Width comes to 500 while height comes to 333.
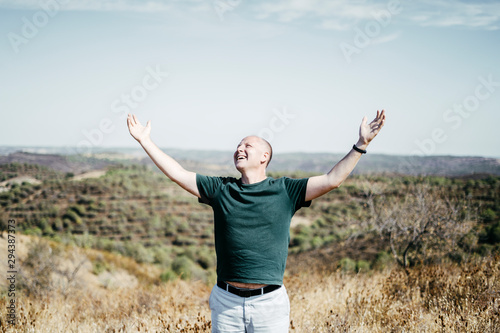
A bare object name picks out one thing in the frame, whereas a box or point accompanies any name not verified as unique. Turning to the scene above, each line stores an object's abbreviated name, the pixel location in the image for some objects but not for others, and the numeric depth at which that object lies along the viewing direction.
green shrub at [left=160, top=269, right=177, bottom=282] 15.19
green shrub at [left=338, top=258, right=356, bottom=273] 13.26
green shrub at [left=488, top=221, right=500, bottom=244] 11.66
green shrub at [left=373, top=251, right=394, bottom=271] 13.37
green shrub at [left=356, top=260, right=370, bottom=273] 13.64
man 2.31
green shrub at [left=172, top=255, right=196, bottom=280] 18.03
